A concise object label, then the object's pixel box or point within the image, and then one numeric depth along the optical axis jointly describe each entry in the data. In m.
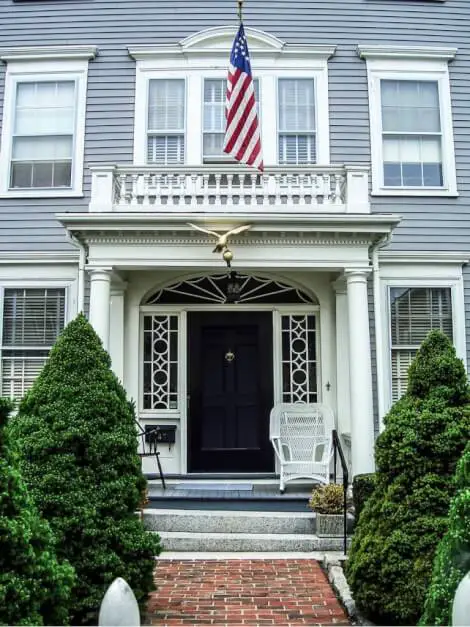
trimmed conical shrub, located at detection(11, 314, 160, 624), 4.32
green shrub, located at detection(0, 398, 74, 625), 3.02
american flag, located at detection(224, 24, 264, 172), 7.83
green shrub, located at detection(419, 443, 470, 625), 3.04
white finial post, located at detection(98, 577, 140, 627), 2.53
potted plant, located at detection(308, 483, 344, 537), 6.76
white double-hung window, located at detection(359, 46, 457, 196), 9.62
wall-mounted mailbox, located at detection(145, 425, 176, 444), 8.85
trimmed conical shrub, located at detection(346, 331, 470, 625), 4.39
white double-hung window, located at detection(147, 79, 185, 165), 9.64
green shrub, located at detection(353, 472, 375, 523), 6.09
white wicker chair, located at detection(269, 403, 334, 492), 8.10
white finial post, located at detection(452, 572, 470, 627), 2.36
